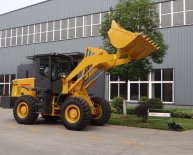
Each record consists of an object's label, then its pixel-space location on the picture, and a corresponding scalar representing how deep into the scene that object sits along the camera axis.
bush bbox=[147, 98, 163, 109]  20.65
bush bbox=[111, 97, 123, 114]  22.03
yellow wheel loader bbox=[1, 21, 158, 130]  13.43
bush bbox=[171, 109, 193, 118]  19.51
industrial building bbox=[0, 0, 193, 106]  24.83
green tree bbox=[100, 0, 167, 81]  17.42
